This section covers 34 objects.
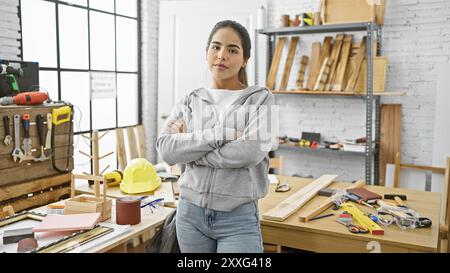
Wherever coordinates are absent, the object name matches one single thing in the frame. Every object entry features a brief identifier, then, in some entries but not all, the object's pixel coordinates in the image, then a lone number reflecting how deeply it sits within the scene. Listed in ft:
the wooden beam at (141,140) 13.44
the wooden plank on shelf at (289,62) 13.70
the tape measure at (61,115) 7.63
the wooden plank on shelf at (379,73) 12.14
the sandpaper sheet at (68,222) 5.41
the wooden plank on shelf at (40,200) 7.12
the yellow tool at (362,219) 5.88
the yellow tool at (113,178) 8.31
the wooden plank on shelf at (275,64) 13.70
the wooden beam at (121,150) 12.37
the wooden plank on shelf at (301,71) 13.53
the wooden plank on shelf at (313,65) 13.29
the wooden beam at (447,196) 8.37
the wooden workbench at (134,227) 5.26
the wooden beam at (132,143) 12.93
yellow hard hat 7.93
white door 13.58
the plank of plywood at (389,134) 12.67
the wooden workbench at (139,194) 7.61
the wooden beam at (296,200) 6.56
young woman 4.83
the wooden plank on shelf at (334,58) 12.92
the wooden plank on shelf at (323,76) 12.80
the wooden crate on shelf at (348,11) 11.89
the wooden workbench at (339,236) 5.63
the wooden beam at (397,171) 10.11
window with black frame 10.78
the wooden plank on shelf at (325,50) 13.15
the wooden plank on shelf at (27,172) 6.91
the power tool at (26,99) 7.14
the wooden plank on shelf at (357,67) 12.50
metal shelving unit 11.91
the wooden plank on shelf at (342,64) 12.69
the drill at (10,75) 7.79
